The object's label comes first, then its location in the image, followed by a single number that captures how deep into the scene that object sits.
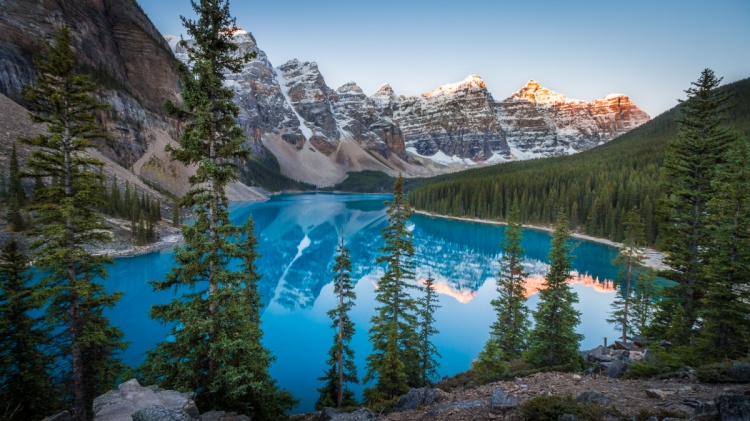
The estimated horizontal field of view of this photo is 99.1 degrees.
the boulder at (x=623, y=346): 18.27
